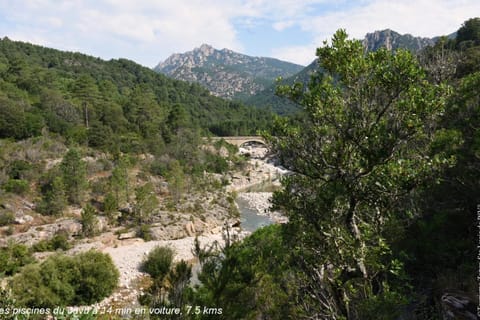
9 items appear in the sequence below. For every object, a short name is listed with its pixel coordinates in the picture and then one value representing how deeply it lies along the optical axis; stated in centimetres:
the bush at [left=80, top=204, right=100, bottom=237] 2505
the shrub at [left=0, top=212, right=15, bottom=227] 2400
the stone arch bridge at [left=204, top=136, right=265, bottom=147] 7131
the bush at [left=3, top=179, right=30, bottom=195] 2659
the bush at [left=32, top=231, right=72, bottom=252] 2217
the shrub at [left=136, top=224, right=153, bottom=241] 2697
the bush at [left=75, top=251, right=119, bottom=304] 1625
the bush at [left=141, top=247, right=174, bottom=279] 1977
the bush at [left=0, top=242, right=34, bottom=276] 1827
